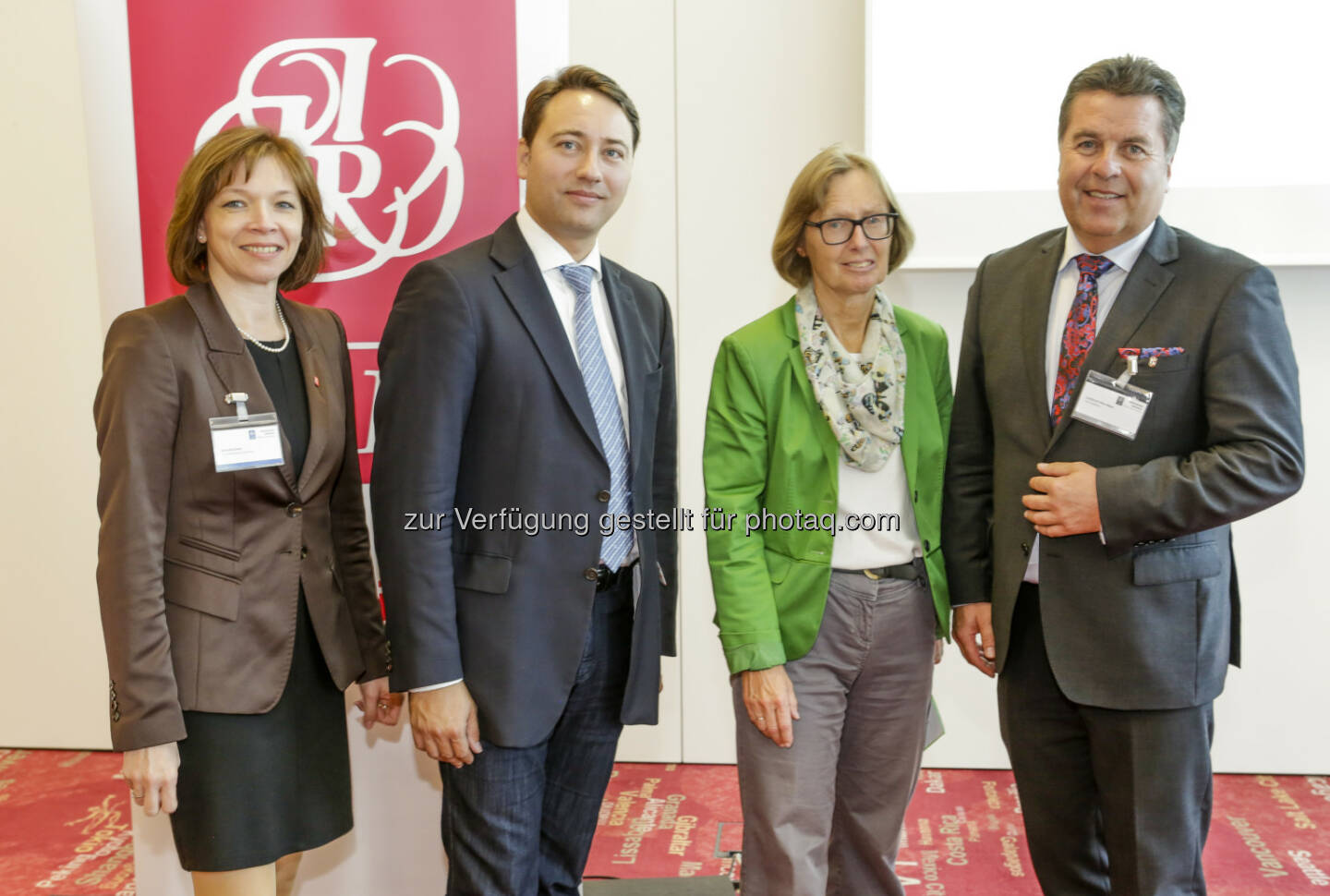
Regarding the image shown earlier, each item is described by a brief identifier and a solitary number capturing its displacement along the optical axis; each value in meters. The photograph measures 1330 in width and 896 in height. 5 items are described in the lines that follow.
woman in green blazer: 1.81
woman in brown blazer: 1.58
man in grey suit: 1.64
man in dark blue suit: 1.61
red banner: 2.22
